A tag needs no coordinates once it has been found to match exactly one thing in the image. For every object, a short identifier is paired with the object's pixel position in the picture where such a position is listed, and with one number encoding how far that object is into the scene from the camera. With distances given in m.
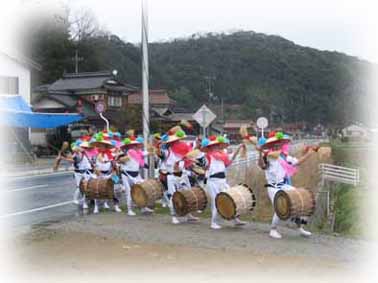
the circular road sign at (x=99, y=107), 19.36
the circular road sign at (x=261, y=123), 17.21
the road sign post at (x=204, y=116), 15.59
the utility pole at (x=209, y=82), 61.34
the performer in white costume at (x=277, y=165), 8.59
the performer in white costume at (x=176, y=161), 10.57
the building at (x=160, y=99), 52.88
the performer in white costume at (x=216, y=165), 9.38
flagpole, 13.08
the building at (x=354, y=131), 59.71
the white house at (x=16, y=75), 30.46
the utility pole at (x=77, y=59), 51.25
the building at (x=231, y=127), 58.55
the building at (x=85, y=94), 38.03
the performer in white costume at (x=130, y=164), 11.15
